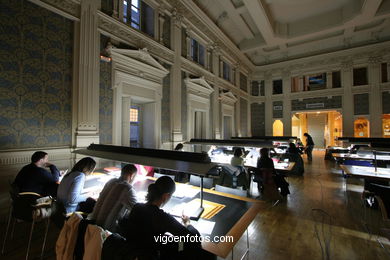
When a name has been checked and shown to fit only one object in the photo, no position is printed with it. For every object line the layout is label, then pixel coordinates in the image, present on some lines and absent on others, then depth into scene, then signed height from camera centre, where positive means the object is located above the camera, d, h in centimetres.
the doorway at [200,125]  841 +39
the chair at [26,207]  222 -92
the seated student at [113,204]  172 -69
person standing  941 -79
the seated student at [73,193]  214 -72
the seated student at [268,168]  405 -81
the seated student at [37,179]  245 -64
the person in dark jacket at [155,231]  131 -74
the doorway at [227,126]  1093 +43
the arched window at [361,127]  1197 +40
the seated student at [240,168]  375 -76
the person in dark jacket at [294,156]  568 -73
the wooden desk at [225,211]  149 -90
